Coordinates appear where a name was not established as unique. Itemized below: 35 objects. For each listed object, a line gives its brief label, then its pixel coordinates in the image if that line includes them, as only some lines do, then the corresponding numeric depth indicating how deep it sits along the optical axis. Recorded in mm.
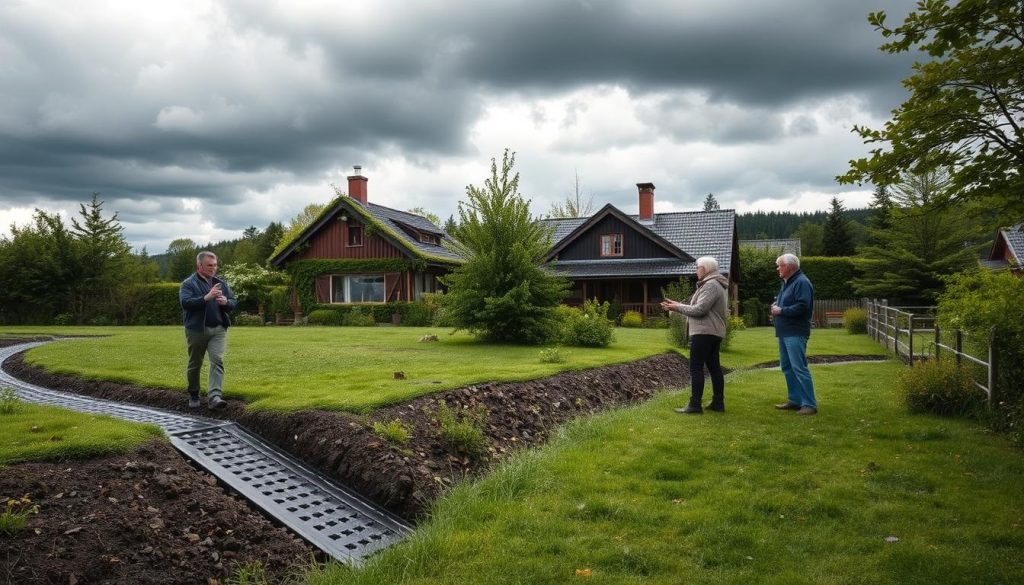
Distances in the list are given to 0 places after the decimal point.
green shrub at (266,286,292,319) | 31781
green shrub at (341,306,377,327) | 29438
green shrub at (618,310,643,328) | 28369
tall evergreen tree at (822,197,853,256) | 50438
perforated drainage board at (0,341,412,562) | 5457
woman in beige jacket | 7953
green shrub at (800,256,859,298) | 33656
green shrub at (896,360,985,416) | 8031
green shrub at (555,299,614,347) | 15734
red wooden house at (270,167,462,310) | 31656
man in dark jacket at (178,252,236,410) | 8234
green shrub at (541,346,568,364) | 12266
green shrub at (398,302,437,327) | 28844
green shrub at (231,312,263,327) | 31123
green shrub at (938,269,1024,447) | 7148
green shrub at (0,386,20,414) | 7343
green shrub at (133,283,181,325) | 32406
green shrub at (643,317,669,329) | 27234
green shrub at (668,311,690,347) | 16469
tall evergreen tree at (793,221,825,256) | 68762
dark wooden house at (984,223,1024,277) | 33531
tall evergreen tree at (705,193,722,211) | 109562
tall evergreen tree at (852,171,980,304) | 28250
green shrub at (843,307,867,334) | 23562
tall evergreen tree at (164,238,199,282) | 66900
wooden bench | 31953
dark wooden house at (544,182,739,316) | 31562
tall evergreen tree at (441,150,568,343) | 15859
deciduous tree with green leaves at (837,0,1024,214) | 5734
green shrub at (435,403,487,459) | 7254
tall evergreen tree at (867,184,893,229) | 36450
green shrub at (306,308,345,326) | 30359
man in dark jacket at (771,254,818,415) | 8004
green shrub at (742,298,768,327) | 31016
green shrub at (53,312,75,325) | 31297
